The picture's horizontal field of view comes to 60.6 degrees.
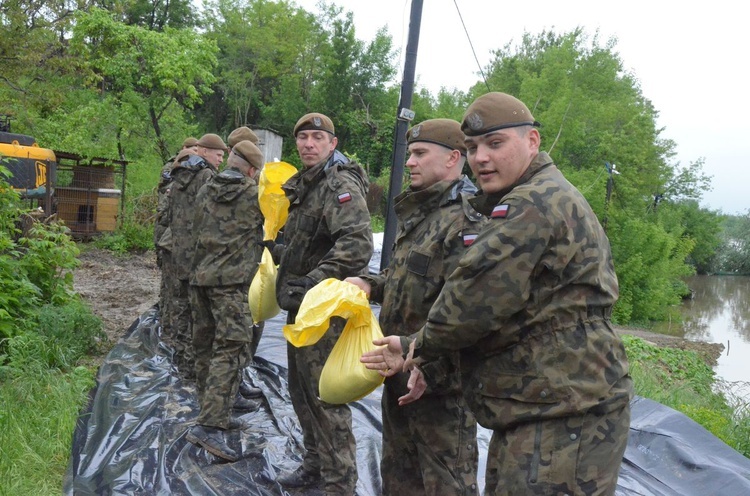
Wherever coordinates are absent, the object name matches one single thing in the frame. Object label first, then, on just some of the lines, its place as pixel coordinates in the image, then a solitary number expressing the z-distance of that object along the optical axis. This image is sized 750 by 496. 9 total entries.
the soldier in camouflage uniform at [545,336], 1.84
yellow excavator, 10.70
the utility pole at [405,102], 6.39
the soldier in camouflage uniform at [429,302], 2.53
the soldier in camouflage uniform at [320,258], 3.30
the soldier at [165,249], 6.36
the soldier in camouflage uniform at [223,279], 4.18
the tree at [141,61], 15.48
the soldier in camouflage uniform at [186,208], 5.35
